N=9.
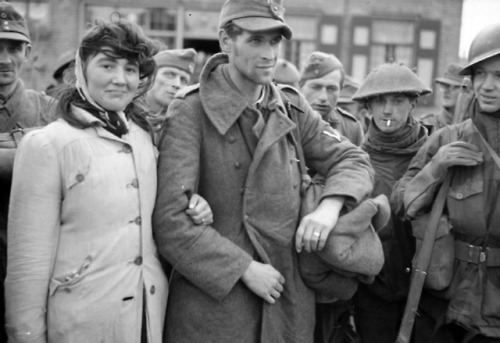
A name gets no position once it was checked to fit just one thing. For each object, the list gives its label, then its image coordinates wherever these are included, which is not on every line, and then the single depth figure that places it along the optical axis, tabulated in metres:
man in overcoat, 2.34
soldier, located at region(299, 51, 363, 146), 4.58
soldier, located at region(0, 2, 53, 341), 2.72
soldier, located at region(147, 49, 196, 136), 4.48
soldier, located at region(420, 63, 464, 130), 5.96
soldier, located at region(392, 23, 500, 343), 2.69
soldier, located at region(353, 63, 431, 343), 3.23
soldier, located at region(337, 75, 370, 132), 6.11
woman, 2.14
